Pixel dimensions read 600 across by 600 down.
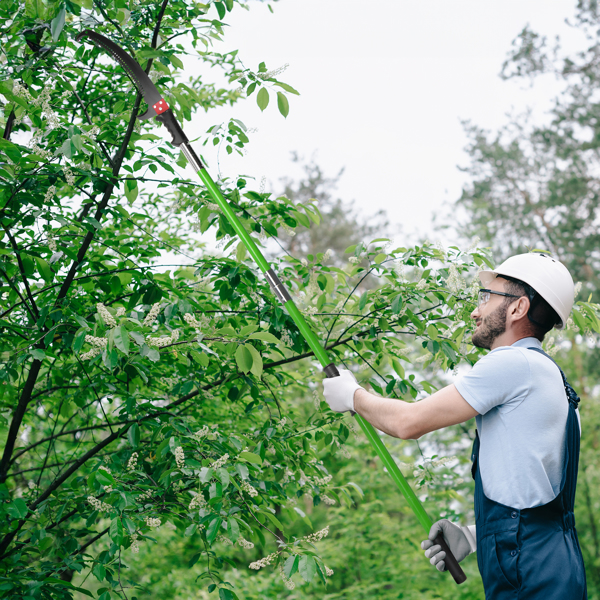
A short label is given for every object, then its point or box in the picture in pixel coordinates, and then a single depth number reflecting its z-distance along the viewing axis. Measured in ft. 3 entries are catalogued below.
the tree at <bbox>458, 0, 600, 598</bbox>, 50.67
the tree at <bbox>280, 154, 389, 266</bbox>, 65.62
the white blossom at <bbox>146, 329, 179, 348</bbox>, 7.05
